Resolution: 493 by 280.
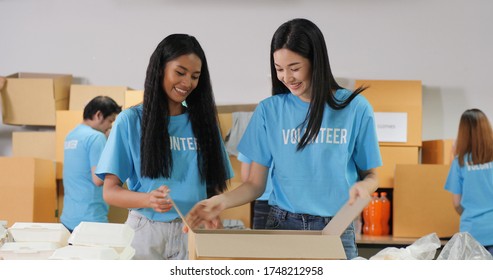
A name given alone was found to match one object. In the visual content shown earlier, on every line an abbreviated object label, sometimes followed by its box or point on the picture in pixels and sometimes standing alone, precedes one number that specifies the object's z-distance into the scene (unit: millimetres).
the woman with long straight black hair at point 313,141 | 1718
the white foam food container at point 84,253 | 1393
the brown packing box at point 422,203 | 4398
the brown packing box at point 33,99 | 4699
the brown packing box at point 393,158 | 4520
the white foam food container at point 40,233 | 1625
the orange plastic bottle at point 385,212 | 4543
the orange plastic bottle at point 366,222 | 4555
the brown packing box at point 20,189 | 4078
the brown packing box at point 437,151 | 4516
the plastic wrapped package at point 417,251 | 1488
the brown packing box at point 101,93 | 4465
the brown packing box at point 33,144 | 4727
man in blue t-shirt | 3885
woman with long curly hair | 1774
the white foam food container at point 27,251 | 1521
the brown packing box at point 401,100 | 4531
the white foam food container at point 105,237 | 1500
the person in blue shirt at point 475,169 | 3666
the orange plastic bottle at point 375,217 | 4520
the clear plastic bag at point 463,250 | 1597
